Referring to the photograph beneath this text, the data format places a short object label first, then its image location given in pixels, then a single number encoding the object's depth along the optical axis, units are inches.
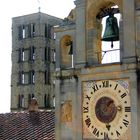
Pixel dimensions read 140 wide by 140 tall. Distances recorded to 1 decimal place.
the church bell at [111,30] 743.7
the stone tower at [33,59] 3353.8
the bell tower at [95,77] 676.4
